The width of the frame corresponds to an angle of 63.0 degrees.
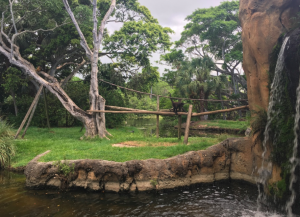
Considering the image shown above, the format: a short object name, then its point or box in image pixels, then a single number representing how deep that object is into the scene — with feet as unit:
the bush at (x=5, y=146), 25.06
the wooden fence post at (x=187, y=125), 27.25
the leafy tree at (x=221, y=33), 77.15
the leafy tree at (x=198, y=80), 72.64
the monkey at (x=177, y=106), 29.23
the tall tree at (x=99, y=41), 36.52
